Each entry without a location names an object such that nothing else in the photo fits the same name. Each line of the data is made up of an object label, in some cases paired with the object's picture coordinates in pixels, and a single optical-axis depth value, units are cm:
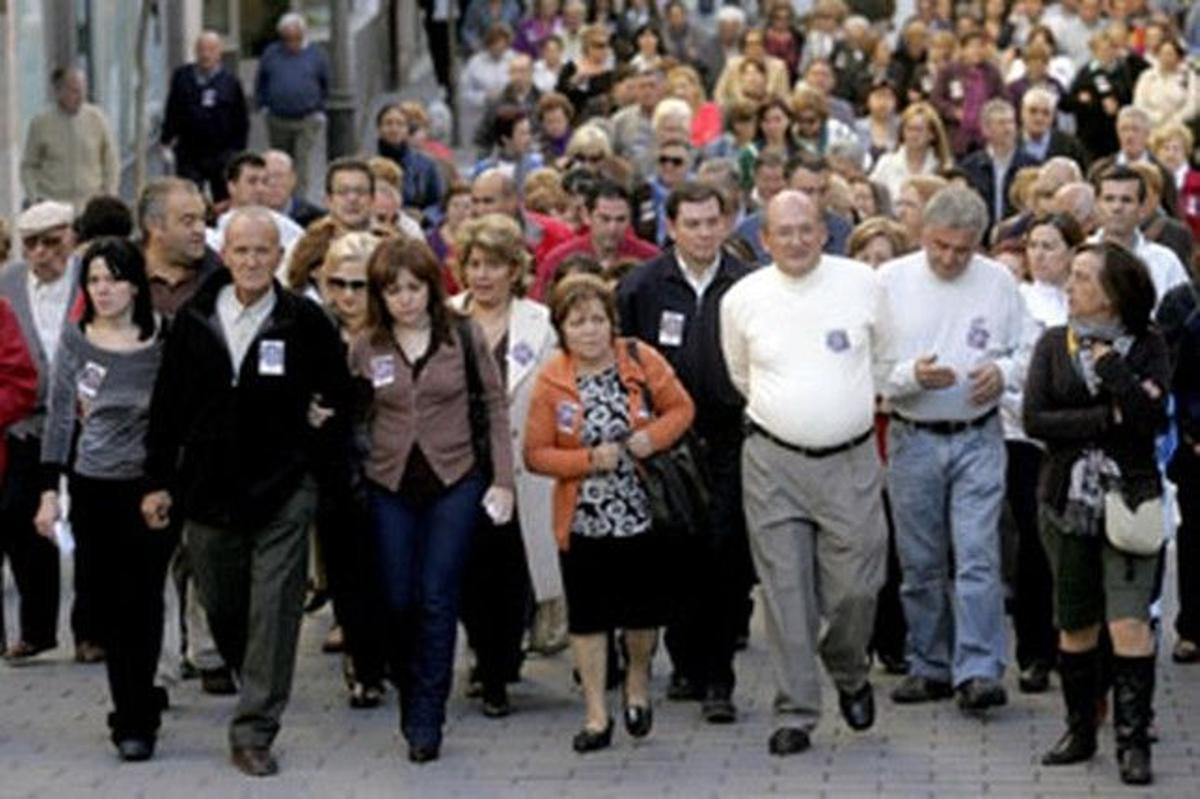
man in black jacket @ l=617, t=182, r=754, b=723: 1359
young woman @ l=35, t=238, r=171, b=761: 1290
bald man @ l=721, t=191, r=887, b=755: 1288
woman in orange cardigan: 1303
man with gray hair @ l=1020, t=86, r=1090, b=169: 2230
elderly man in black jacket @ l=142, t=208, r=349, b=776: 1267
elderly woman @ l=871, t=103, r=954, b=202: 2227
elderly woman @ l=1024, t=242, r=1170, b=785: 1241
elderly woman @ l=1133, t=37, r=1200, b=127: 2762
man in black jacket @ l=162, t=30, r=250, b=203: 2688
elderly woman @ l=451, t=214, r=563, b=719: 1370
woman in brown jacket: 1287
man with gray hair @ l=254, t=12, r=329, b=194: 2902
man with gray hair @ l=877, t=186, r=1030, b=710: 1339
